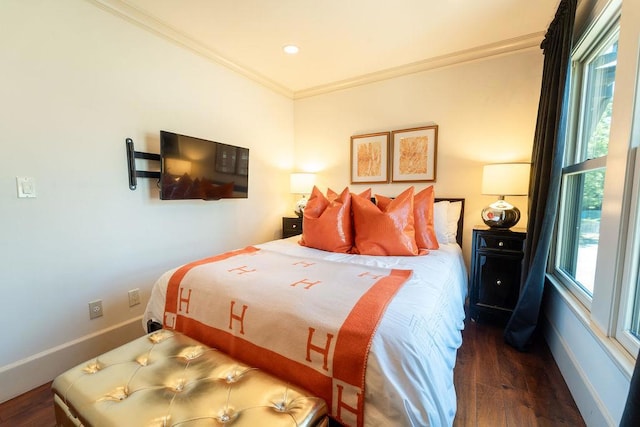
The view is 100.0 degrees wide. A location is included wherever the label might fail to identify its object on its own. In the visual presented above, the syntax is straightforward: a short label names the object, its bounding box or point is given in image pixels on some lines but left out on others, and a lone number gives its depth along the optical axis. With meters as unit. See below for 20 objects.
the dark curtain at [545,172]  1.76
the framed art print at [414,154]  2.88
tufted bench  0.88
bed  0.89
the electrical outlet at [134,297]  2.13
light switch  1.58
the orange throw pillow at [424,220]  2.24
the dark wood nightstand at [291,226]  3.37
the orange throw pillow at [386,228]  2.04
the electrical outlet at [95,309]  1.92
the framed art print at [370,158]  3.14
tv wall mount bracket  2.04
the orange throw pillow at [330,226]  2.20
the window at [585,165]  1.60
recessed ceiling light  2.51
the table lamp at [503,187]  2.23
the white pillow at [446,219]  2.56
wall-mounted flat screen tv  2.16
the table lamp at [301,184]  3.44
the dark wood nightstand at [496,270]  2.21
